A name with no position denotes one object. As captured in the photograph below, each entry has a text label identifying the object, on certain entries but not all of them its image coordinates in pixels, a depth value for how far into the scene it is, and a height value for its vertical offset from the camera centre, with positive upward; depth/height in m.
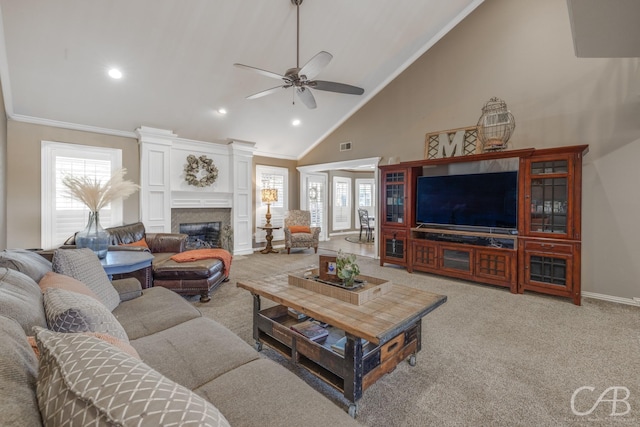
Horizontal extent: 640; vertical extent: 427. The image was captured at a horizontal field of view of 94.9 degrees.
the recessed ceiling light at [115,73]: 3.95 +1.88
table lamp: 6.68 +0.33
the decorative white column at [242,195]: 6.39 +0.35
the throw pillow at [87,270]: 1.81 -0.39
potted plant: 2.12 -0.43
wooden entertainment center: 3.51 -0.37
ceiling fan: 3.15 +1.58
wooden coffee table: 1.64 -0.82
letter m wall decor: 4.68 +1.13
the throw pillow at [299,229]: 6.79 -0.43
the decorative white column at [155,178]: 5.20 +0.60
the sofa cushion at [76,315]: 1.06 -0.40
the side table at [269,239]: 6.68 -0.67
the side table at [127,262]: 2.59 -0.47
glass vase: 2.77 -0.26
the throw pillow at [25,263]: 1.54 -0.29
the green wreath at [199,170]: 5.84 +0.82
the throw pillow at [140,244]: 4.11 -0.47
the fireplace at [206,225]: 5.88 -0.30
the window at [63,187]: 4.48 +0.40
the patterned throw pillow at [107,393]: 0.51 -0.35
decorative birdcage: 4.19 +1.27
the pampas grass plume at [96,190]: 2.88 +0.20
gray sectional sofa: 0.54 -0.39
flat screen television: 4.10 +0.16
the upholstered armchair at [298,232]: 6.63 -0.50
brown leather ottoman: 3.45 -0.79
